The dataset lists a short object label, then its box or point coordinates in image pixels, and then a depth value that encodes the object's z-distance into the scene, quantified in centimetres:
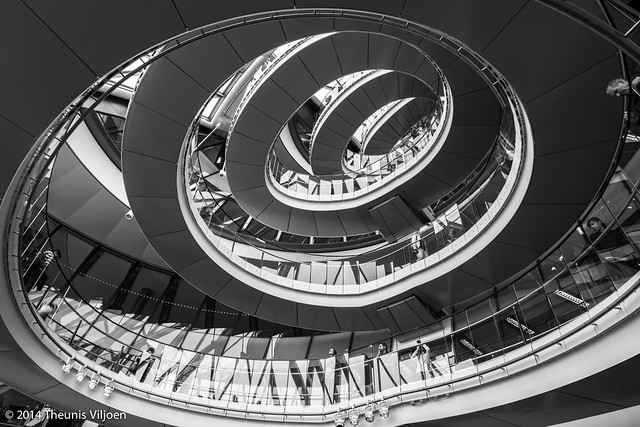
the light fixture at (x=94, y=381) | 725
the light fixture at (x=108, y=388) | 748
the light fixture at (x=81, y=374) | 708
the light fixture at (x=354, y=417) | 745
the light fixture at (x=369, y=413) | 746
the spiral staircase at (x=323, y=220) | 459
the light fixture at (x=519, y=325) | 635
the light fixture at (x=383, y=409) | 734
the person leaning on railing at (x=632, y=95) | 351
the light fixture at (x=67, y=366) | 685
